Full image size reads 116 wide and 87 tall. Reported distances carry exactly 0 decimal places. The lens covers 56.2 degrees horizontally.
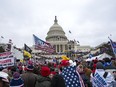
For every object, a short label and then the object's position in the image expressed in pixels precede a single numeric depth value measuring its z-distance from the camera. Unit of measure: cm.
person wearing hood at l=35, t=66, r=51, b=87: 203
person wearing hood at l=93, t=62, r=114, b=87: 222
